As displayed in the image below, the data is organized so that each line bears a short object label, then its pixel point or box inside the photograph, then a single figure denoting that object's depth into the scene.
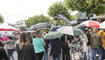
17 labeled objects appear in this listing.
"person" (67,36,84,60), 8.02
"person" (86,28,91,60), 10.15
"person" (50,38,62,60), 8.48
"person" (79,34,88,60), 8.45
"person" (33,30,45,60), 7.43
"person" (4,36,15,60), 10.05
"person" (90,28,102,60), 9.23
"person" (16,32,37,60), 4.75
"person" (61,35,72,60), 8.62
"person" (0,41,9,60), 4.94
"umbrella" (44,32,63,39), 8.49
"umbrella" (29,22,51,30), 11.03
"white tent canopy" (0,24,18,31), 20.52
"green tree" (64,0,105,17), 28.08
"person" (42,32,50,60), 8.88
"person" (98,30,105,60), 9.41
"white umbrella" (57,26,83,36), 8.66
